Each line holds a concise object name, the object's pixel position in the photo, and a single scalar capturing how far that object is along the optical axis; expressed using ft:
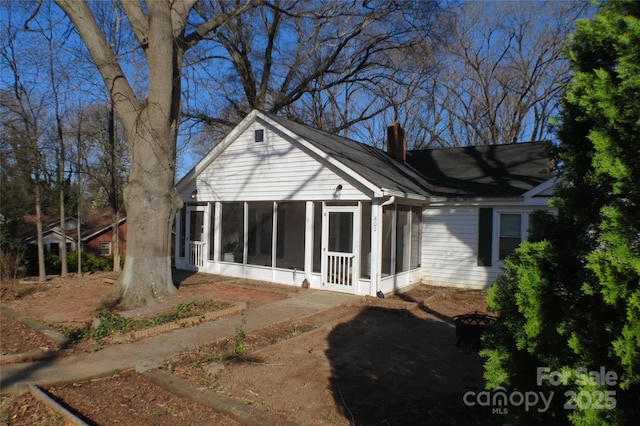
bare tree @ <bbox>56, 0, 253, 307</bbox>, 31.50
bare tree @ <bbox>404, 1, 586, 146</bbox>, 87.10
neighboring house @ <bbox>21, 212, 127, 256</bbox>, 92.75
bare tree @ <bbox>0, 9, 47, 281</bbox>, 46.32
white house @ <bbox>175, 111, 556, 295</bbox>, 38.27
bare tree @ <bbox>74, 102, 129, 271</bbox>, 52.60
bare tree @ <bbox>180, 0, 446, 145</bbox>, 72.90
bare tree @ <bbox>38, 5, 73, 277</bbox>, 46.98
